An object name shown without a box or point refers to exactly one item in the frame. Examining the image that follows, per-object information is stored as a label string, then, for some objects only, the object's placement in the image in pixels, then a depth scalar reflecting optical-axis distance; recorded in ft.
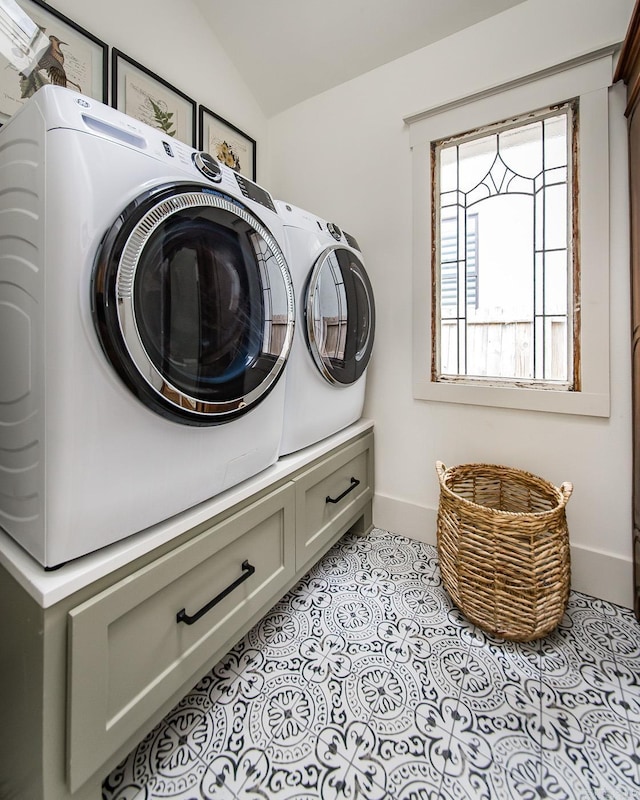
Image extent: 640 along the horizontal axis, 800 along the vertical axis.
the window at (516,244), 4.58
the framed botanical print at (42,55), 3.79
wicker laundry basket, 3.92
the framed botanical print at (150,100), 4.75
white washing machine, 2.26
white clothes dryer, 4.28
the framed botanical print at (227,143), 5.90
